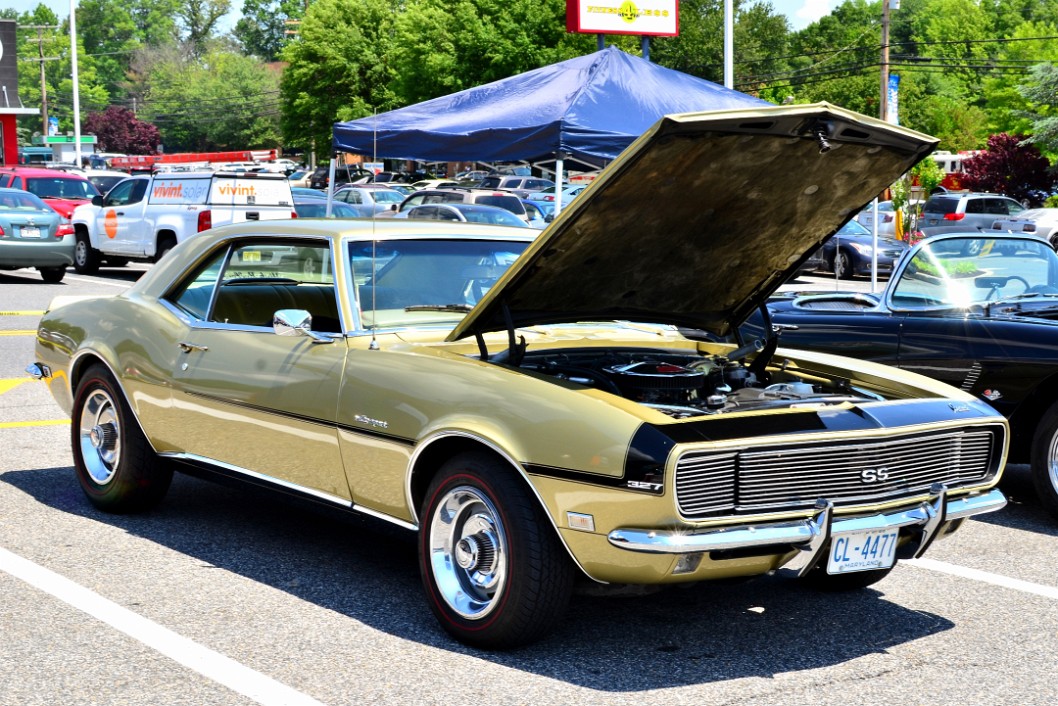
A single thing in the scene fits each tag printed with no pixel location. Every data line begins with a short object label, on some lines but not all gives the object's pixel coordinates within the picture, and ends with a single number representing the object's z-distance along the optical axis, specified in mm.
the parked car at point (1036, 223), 29953
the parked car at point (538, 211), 26288
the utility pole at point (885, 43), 37794
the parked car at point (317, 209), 23541
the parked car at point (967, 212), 32156
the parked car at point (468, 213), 20820
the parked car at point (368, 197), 31394
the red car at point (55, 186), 28109
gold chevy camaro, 4270
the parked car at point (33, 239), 21406
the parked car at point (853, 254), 25625
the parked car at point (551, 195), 31041
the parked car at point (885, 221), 30719
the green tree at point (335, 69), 57969
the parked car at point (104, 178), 40156
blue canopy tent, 13430
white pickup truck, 21219
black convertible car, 6766
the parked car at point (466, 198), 26812
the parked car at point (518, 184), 41781
